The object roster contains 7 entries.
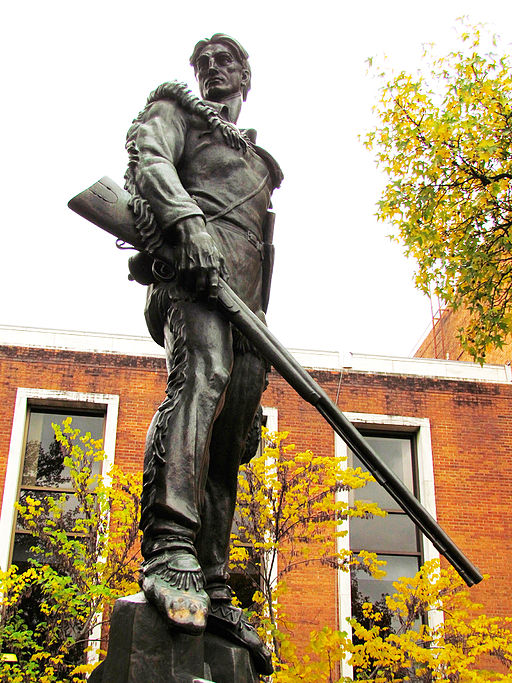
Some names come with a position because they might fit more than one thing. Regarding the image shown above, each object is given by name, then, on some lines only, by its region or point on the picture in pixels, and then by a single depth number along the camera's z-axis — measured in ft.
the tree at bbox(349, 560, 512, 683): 41.06
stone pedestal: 10.00
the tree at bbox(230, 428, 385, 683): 44.91
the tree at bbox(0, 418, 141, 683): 41.45
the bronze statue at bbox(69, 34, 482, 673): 11.35
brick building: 59.16
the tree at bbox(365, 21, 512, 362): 42.60
